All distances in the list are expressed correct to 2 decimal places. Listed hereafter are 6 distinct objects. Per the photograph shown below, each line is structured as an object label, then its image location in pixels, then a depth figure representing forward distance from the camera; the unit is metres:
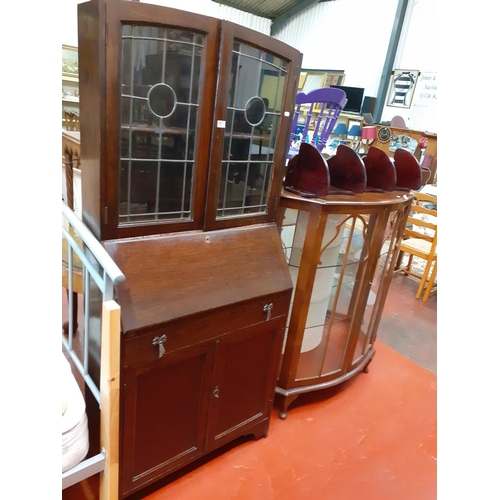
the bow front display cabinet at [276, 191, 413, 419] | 1.67
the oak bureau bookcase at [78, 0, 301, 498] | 1.09
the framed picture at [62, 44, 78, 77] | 4.79
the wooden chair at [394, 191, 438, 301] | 3.32
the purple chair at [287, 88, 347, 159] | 2.05
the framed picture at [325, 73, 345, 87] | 6.70
